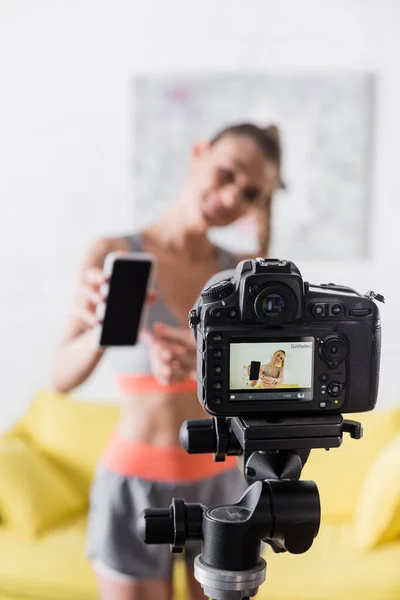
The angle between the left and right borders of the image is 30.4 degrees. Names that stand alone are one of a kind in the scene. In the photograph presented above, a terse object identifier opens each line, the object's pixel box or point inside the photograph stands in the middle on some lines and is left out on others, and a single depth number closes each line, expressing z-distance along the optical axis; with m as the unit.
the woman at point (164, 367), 1.49
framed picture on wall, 2.70
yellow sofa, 2.08
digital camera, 0.71
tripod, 0.66
